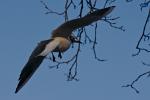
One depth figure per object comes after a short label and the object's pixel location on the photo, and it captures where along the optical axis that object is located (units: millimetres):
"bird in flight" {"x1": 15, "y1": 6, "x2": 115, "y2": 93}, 10159
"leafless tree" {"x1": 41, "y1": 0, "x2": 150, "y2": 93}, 11903
